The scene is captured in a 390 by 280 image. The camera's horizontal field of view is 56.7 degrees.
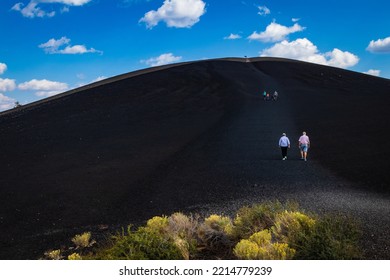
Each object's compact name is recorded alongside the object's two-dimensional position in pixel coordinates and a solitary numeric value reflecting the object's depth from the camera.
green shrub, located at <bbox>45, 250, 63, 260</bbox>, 7.91
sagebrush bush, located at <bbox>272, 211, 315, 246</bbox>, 6.28
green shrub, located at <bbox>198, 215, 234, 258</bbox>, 7.13
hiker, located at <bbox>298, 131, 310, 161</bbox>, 15.62
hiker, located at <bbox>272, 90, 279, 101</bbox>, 37.59
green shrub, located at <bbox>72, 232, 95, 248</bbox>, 8.58
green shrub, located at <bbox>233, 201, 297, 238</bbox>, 7.50
